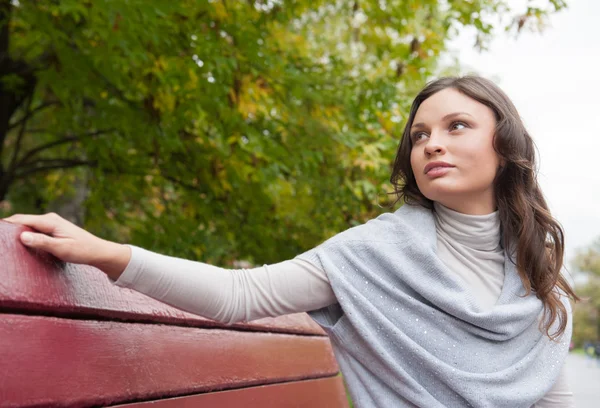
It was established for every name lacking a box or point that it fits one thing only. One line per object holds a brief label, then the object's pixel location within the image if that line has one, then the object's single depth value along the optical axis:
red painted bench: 0.96
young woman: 1.39
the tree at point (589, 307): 50.56
